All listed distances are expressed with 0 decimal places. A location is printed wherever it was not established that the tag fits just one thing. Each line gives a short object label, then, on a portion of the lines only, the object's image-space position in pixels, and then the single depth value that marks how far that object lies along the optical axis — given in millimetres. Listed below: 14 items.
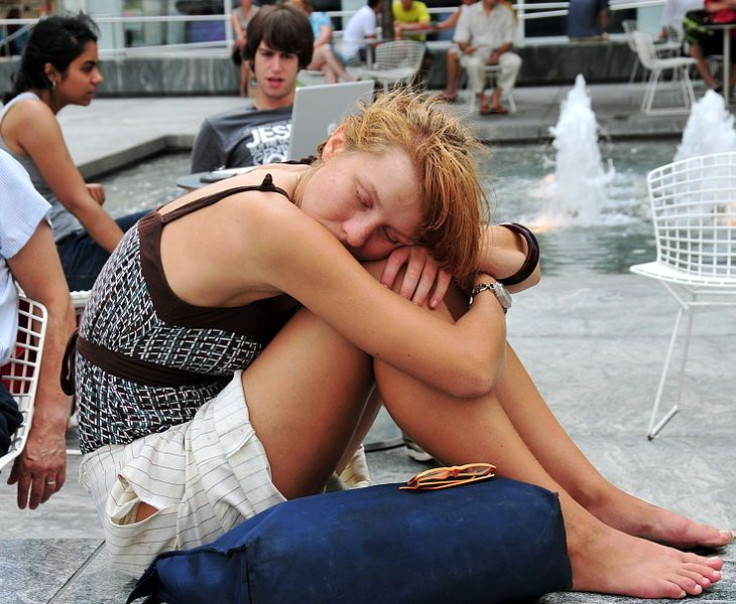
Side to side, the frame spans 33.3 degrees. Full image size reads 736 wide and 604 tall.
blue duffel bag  2096
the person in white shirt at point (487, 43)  14523
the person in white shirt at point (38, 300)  2660
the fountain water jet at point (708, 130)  11047
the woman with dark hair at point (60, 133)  4266
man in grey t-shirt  4910
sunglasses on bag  2268
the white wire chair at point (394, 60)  14578
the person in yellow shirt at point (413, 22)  15703
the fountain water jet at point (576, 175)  8922
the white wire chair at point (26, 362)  2680
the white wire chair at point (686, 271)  3594
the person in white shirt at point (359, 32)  15664
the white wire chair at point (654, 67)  13538
